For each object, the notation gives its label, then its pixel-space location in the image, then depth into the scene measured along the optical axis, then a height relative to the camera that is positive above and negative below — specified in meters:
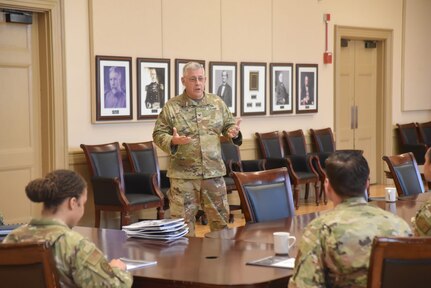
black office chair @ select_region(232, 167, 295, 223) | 5.79 -0.56
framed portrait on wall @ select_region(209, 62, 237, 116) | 12.29 +0.18
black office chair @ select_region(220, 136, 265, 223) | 11.64 -0.73
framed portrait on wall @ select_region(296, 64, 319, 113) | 13.89 +0.10
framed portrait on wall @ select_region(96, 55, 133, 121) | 10.62 +0.09
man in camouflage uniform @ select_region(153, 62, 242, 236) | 7.07 -0.36
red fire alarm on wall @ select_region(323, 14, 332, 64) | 14.29 +0.55
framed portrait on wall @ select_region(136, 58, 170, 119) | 11.18 +0.12
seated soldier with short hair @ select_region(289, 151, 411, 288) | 3.31 -0.44
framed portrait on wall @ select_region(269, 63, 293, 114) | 13.39 +0.10
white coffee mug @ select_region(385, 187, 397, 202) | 6.38 -0.60
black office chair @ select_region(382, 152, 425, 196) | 7.39 -0.57
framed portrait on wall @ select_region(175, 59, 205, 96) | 11.62 +0.26
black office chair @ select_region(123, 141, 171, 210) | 10.64 -0.65
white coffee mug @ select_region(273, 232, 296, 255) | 4.35 -0.61
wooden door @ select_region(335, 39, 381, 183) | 15.11 -0.06
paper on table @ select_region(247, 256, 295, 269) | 4.07 -0.66
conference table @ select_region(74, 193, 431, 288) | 3.81 -0.67
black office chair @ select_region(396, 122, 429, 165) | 15.45 -0.65
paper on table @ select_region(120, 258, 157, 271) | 4.10 -0.67
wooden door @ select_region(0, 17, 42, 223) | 9.74 -0.20
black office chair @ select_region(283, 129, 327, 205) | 13.26 -0.60
